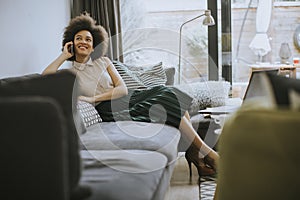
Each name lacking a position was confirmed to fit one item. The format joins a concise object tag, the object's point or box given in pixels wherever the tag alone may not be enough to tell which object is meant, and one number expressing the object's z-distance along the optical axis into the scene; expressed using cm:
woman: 335
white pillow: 399
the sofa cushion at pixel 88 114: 309
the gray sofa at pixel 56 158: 132
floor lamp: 467
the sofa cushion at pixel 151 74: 404
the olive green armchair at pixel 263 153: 109
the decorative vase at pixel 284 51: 512
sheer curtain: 492
